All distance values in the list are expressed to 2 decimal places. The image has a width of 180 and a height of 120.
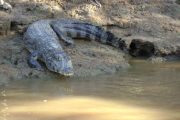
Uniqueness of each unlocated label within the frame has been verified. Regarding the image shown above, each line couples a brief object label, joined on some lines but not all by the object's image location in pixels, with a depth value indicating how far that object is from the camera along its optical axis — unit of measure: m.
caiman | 9.16
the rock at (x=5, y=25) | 10.22
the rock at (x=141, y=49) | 10.59
